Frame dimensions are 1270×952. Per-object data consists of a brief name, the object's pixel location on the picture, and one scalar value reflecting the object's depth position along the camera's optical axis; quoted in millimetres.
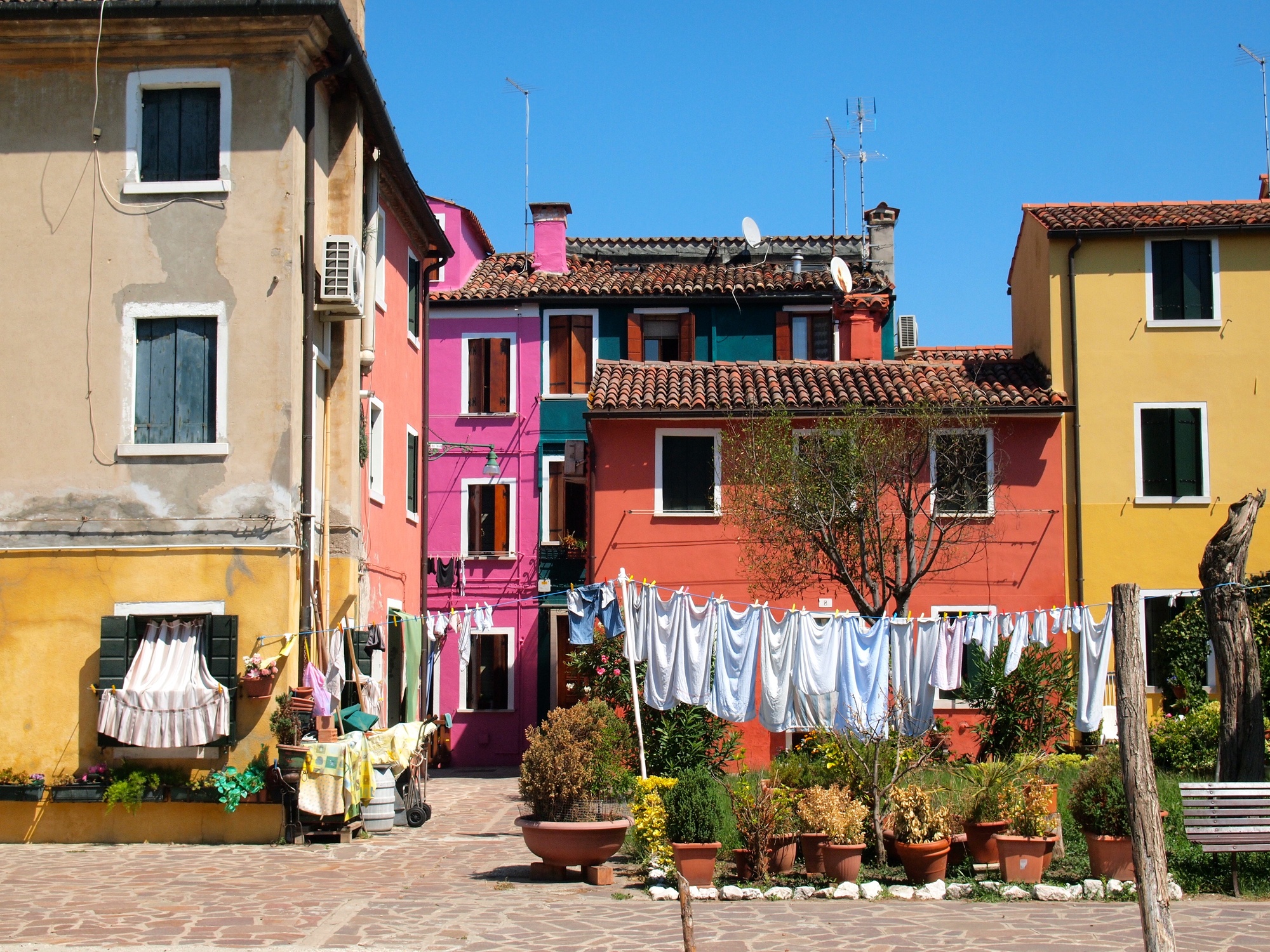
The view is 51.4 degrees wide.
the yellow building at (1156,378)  22875
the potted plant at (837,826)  11547
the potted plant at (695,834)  11555
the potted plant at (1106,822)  11508
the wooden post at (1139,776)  7238
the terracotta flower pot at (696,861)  11539
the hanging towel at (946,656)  16797
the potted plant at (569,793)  11758
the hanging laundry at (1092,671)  17047
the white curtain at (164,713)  14008
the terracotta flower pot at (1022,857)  11578
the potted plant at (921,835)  11562
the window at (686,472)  23328
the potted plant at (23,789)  14203
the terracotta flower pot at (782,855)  11922
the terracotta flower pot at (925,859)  11539
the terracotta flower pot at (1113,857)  11492
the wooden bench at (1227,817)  10977
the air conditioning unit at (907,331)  29188
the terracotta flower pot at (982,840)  12000
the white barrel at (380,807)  15166
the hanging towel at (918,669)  16562
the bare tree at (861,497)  19891
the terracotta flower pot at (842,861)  11523
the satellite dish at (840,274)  26656
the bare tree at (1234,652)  12320
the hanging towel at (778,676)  16047
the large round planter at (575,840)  11742
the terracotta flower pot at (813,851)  11742
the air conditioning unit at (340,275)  15430
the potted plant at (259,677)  14047
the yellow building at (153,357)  14500
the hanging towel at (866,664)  16203
